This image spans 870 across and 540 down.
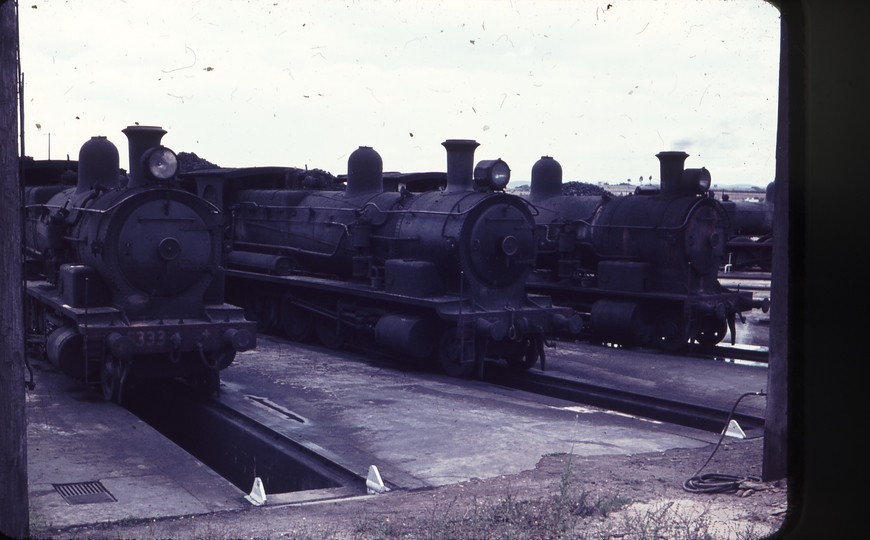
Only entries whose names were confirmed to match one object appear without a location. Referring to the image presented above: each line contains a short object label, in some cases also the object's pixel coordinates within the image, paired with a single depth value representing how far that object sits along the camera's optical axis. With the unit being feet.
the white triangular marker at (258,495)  21.01
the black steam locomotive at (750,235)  82.38
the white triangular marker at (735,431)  28.09
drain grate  20.93
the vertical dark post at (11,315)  16.72
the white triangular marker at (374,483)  21.97
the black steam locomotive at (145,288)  31.96
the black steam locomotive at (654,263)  47.01
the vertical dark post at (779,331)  22.12
